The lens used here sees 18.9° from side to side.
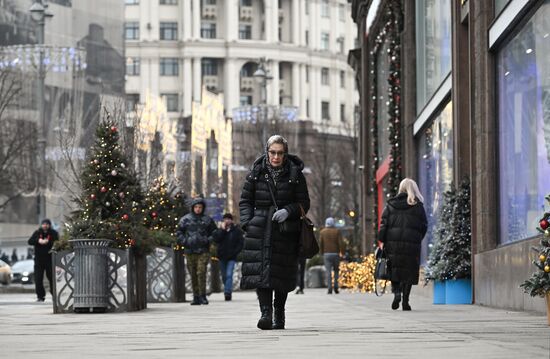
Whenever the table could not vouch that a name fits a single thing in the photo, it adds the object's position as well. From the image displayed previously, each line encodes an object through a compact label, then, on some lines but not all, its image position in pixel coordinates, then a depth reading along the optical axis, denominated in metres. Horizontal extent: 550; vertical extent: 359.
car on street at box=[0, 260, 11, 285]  45.41
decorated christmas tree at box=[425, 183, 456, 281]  24.86
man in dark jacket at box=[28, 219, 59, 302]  31.38
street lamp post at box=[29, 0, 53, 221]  46.88
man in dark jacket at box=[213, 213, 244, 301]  31.84
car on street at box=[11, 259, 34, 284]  59.07
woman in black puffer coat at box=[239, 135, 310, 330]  15.42
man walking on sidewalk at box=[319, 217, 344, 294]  38.62
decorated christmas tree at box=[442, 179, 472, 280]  24.47
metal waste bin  22.38
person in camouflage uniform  27.17
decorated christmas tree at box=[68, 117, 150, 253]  23.05
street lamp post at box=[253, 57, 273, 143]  61.72
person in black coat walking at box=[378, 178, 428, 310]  21.52
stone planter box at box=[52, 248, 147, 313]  22.67
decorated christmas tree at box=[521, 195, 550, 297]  14.24
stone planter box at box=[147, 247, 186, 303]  29.12
